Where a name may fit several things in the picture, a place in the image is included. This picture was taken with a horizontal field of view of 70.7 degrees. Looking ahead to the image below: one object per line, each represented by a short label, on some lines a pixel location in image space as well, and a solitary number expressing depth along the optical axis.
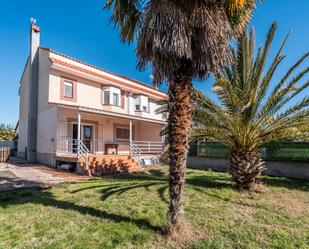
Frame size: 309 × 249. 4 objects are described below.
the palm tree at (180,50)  4.30
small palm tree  7.27
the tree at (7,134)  30.84
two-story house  15.35
